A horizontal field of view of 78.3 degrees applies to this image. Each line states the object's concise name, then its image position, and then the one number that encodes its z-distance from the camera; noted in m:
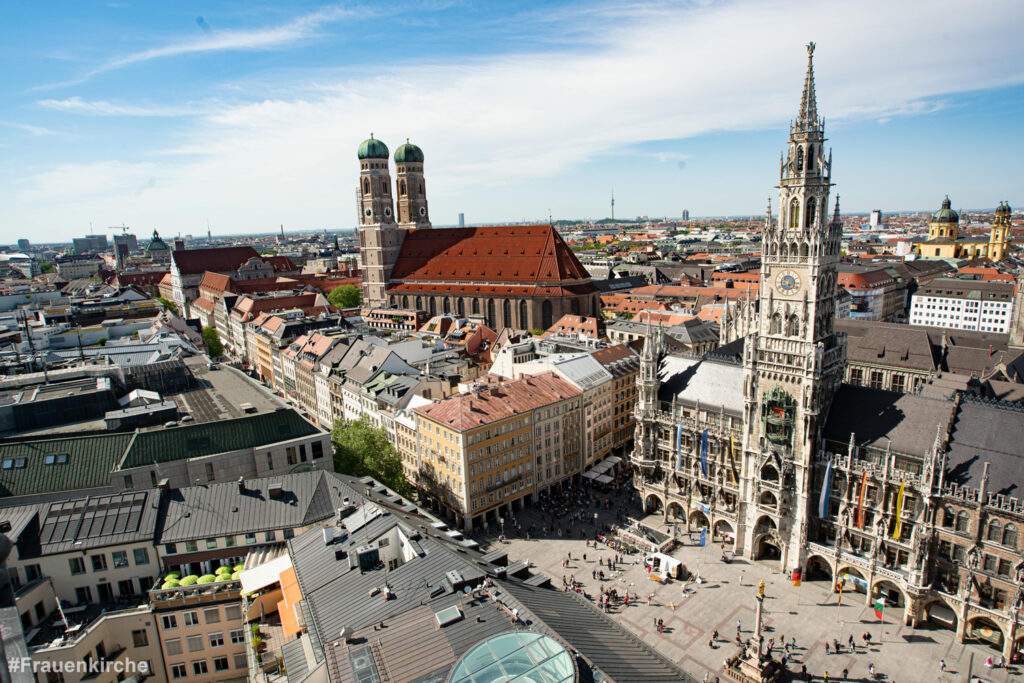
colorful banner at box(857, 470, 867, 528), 49.83
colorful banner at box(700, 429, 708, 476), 61.03
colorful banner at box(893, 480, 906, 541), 48.50
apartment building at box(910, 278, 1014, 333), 133.12
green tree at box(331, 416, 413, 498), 61.41
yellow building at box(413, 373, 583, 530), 63.88
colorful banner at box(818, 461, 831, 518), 51.59
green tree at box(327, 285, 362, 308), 181.25
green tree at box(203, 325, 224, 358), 138.38
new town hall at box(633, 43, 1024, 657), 45.25
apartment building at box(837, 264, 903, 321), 145.25
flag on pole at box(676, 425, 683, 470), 63.38
